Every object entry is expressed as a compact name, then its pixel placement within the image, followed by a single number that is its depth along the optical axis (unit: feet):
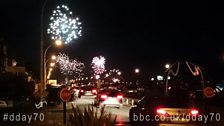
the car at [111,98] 82.70
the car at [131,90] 145.96
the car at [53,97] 104.23
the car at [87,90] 151.00
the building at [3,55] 145.86
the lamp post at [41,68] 72.66
